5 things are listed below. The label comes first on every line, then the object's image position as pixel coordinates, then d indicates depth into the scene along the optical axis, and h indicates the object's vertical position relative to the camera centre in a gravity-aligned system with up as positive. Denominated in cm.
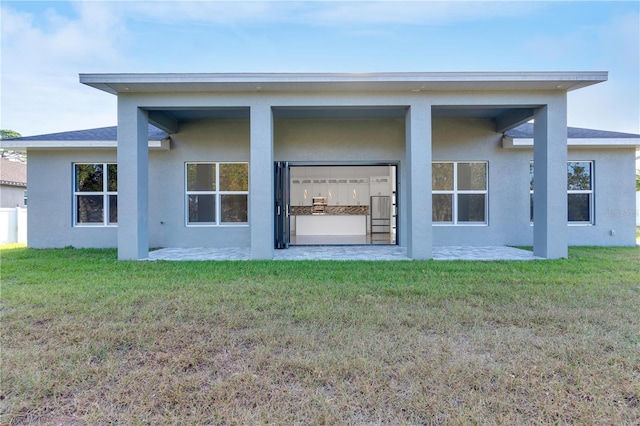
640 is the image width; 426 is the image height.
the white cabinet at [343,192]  1586 +78
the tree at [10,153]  2901 +524
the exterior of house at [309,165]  905 +91
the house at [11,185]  1719 +134
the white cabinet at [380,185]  1521 +108
